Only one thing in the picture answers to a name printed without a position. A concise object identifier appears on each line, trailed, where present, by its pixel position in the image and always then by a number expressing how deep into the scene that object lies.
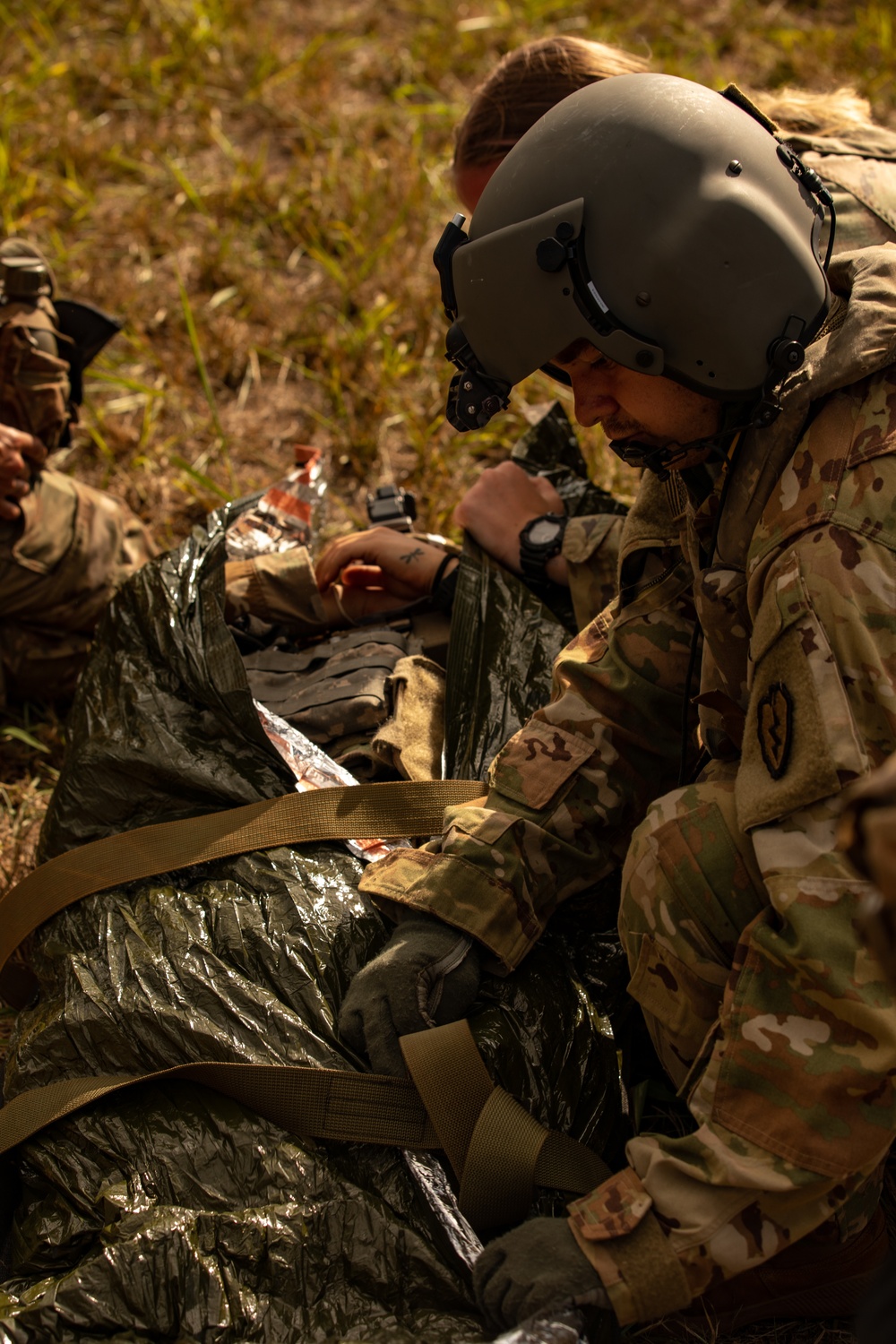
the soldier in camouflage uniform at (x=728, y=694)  1.54
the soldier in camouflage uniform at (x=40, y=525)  3.04
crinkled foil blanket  1.70
